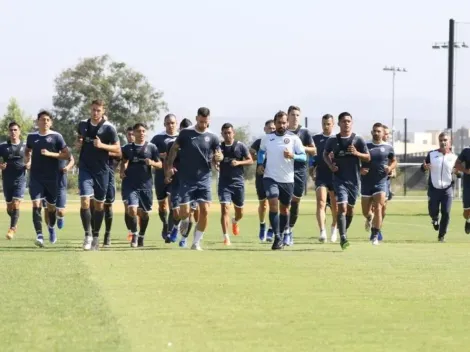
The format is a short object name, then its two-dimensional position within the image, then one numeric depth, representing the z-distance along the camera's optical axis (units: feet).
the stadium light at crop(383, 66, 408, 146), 342.03
